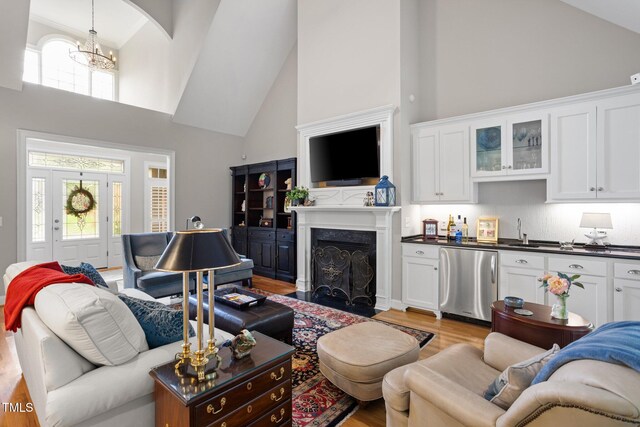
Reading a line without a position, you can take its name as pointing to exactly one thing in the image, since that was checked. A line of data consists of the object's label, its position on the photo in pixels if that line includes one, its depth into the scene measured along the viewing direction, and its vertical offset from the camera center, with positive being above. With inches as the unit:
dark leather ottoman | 102.3 -36.1
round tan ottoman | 80.1 -38.6
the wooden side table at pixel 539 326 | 81.7 -31.6
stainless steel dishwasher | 140.9 -32.7
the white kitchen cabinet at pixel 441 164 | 157.0 +24.8
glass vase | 87.6 -27.9
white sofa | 49.6 -29.0
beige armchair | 33.4 -30.1
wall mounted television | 174.1 +34.0
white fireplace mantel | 166.7 -8.7
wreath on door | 264.8 +9.8
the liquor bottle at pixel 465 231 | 163.5 -10.2
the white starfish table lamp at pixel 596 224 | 123.9 -5.2
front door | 259.3 -3.3
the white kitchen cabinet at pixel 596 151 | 117.7 +24.0
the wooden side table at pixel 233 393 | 50.4 -31.7
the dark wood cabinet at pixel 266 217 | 233.1 -3.9
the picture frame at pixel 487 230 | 153.6 -9.2
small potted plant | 199.5 +11.2
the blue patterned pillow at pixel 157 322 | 65.5 -23.4
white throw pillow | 53.7 -19.7
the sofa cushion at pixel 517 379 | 49.0 -26.6
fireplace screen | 173.2 -35.8
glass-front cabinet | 136.9 +30.3
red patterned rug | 82.0 -52.5
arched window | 245.0 +118.8
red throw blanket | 68.9 -16.8
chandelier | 198.5 +99.9
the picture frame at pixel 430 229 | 171.5 -9.5
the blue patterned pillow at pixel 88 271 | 98.3 -18.7
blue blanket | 37.1 -17.6
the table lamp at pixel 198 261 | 54.9 -8.6
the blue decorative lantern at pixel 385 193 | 161.9 +10.0
